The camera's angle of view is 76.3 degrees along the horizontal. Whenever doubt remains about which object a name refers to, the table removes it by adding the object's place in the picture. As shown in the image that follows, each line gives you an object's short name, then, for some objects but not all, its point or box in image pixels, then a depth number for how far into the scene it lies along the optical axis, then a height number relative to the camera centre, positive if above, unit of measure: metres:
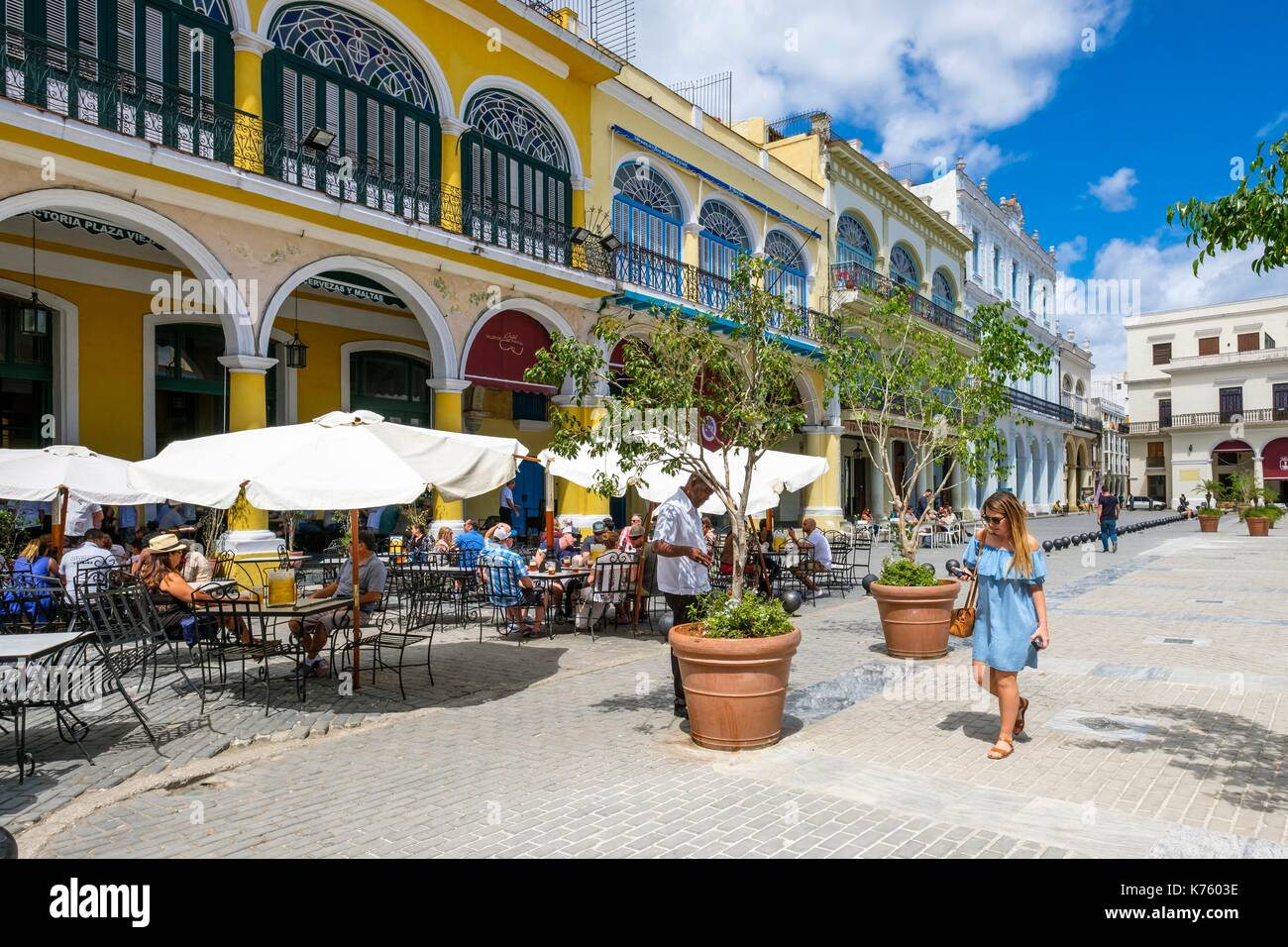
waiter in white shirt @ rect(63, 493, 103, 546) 10.87 -0.25
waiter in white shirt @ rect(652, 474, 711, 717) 5.69 -0.40
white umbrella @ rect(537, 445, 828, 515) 9.35 +0.24
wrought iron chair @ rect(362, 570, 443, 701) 6.57 -1.14
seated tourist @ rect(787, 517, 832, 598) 11.90 -0.96
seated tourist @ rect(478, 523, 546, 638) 8.85 -0.98
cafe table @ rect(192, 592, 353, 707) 5.98 -0.83
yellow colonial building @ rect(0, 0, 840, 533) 9.90 +4.19
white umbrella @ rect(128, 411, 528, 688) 5.48 +0.23
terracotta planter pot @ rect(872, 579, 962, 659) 7.89 -1.22
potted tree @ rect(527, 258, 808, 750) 5.05 +0.51
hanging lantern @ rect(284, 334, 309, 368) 13.41 +2.38
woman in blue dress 4.96 -0.71
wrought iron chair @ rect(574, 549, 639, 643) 9.09 -1.03
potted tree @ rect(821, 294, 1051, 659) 7.99 +1.10
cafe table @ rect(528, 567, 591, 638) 8.77 -0.87
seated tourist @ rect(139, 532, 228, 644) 7.34 -0.76
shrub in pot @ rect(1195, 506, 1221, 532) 29.30 -1.13
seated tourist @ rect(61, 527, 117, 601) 8.38 -0.61
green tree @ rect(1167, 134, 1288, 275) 4.15 +1.41
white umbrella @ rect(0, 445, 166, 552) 8.39 +0.27
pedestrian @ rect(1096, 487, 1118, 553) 20.66 -0.61
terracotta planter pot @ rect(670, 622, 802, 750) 4.98 -1.19
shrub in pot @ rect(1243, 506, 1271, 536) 26.84 -1.14
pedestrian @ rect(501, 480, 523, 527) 16.52 -0.30
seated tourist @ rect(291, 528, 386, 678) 6.86 -0.91
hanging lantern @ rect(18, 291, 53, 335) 10.96 +2.59
